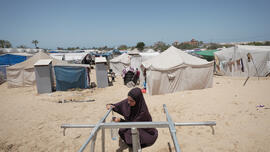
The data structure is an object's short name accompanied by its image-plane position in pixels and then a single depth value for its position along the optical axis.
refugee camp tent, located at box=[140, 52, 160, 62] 13.05
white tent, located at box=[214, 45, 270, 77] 11.97
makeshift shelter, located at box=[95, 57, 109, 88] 10.31
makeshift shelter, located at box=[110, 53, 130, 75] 16.47
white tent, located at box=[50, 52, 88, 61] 22.67
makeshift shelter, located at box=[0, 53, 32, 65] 18.20
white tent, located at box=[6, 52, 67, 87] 11.48
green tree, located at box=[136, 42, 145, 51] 60.65
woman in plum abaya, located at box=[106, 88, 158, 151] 2.89
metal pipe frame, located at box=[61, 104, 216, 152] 1.80
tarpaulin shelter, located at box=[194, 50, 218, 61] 17.98
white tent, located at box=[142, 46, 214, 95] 8.19
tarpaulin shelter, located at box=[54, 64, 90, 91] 9.88
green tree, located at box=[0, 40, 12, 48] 58.34
